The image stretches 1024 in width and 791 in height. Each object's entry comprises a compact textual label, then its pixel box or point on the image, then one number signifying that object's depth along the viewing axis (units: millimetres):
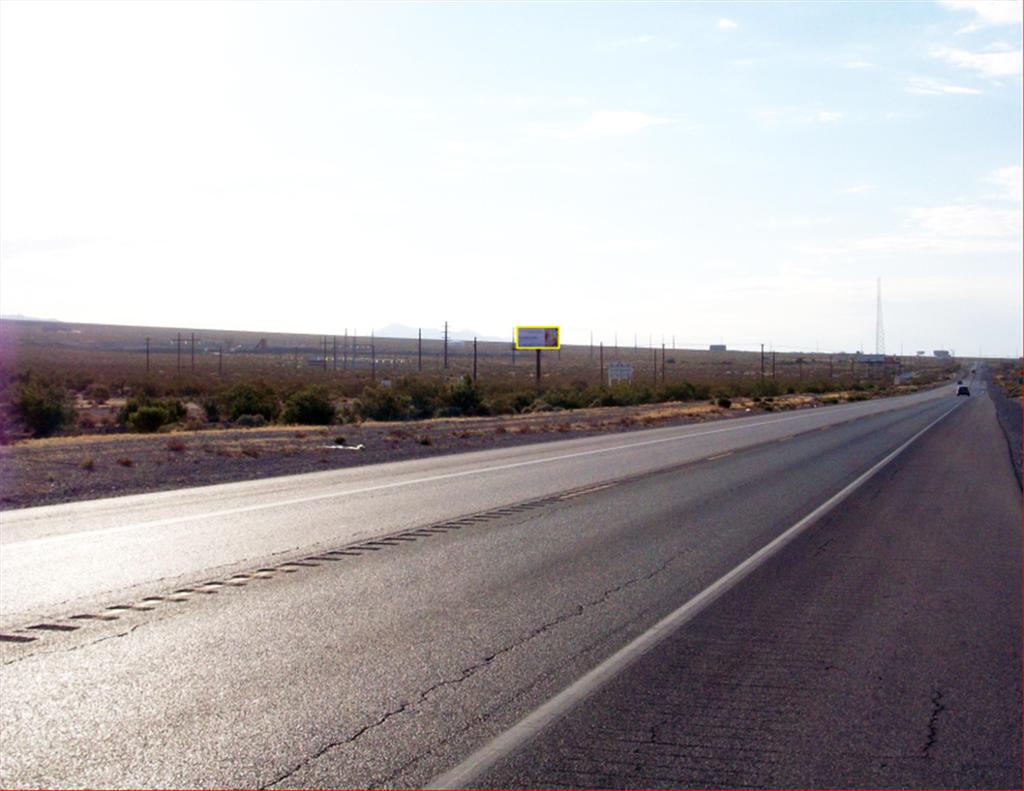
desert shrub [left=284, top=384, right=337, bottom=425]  47062
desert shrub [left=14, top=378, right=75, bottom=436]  39750
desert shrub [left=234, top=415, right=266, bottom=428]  47469
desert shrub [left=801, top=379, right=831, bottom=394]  116875
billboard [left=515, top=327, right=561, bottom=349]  88500
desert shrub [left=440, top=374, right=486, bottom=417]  60656
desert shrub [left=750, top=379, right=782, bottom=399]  99625
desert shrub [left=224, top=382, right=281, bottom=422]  50312
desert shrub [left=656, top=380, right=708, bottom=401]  83562
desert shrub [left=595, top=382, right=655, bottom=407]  74656
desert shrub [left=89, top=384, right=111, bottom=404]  65188
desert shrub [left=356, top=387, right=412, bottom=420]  54938
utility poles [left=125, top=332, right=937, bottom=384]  118888
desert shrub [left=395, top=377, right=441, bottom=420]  58625
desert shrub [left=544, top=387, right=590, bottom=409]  69500
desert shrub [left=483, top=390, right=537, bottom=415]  61781
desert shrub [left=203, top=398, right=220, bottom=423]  50688
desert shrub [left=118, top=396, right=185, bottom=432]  42500
